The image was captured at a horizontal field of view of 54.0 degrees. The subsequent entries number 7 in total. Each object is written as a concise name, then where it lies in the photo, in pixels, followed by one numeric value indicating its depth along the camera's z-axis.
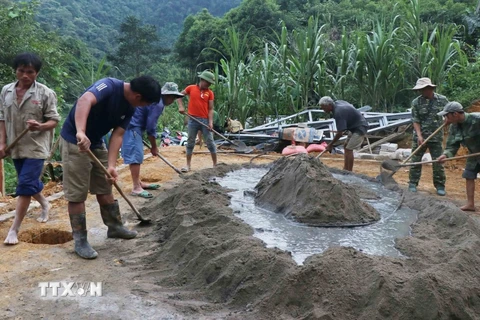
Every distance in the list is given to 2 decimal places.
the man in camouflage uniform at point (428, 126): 5.60
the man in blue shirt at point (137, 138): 5.03
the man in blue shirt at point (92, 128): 3.17
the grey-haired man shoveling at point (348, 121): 6.20
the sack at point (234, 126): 9.73
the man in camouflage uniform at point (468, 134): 4.74
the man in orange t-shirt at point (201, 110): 6.38
